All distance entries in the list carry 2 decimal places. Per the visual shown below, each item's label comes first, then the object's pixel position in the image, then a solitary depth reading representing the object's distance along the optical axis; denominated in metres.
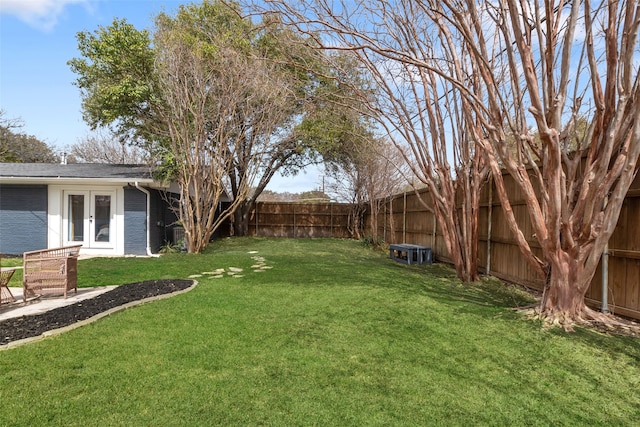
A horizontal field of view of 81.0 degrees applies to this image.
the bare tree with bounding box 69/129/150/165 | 27.03
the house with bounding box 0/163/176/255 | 10.83
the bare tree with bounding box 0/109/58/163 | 21.69
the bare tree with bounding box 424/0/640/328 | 3.77
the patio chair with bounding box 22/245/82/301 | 5.14
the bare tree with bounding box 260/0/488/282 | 6.54
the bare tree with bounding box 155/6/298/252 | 10.38
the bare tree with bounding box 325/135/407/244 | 15.26
